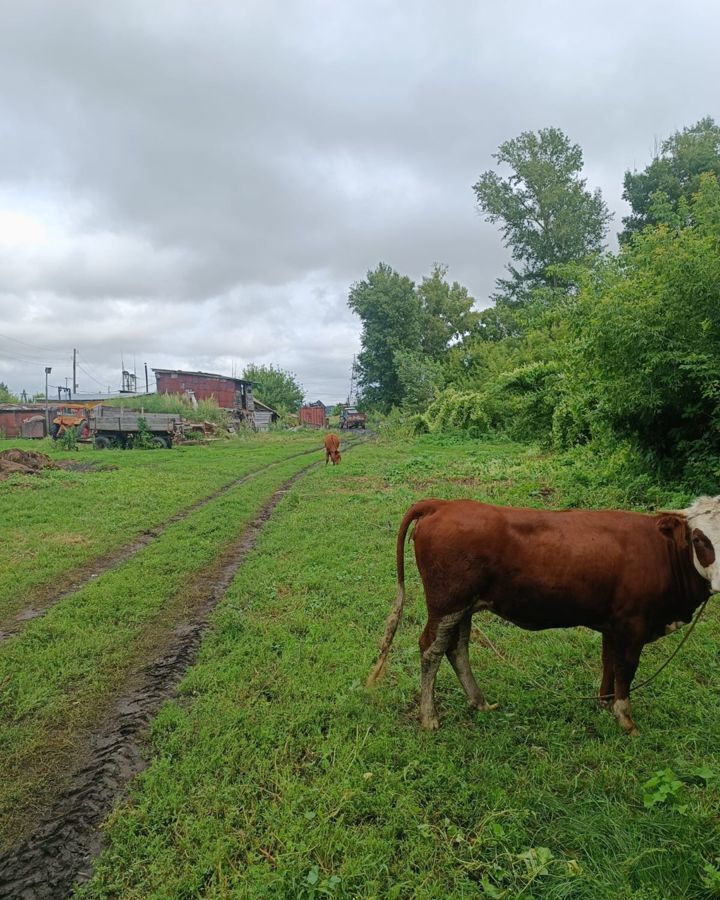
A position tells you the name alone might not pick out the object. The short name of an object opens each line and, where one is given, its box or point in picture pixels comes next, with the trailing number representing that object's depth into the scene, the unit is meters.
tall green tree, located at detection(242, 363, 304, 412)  64.38
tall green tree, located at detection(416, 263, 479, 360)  47.25
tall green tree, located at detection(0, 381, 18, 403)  57.04
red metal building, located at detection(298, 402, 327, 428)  62.12
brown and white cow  3.62
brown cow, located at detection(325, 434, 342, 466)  18.92
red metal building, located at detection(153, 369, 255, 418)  48.69
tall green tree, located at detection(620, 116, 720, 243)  33.47
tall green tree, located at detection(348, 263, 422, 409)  44.75
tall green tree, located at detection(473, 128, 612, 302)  39.56
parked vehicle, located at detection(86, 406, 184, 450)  27.30
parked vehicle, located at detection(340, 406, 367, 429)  46.88
